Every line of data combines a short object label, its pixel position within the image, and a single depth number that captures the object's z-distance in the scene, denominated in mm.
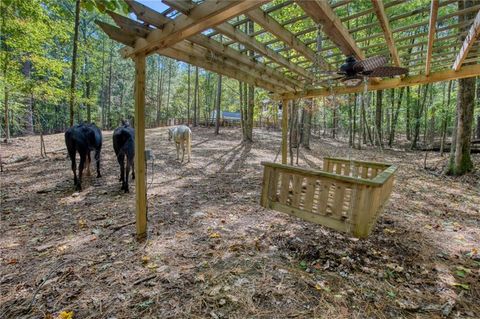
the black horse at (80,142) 5012
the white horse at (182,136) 7832
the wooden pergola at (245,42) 2055
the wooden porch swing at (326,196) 2598
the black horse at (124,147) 4977
